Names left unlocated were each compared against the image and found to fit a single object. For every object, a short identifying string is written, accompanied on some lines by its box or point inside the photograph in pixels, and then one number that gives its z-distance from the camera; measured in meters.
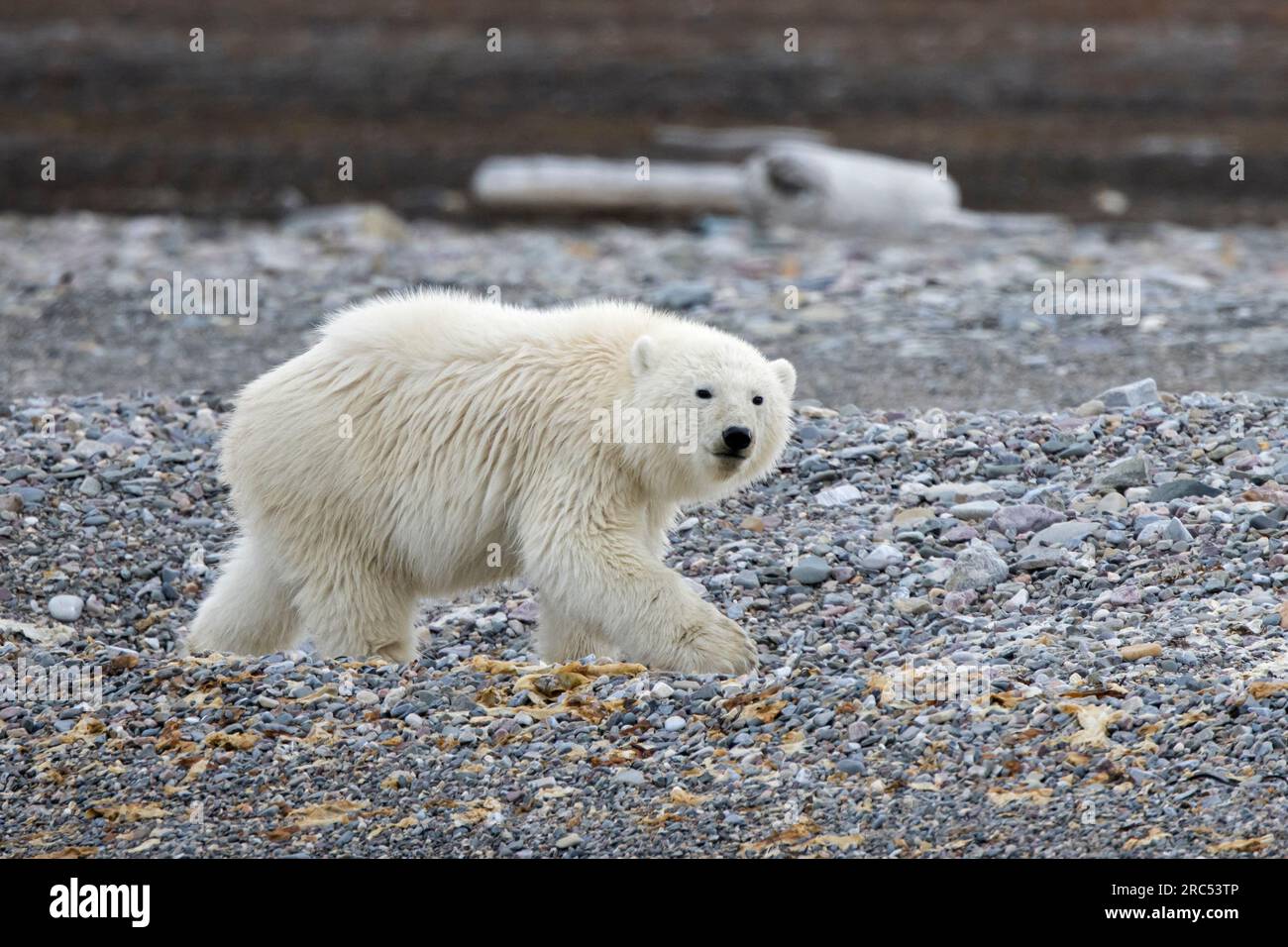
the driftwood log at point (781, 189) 27.97
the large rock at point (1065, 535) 12.17
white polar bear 11.08
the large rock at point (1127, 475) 13.05
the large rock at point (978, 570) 11.79
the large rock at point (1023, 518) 12.55
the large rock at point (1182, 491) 12.78
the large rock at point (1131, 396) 14.80
